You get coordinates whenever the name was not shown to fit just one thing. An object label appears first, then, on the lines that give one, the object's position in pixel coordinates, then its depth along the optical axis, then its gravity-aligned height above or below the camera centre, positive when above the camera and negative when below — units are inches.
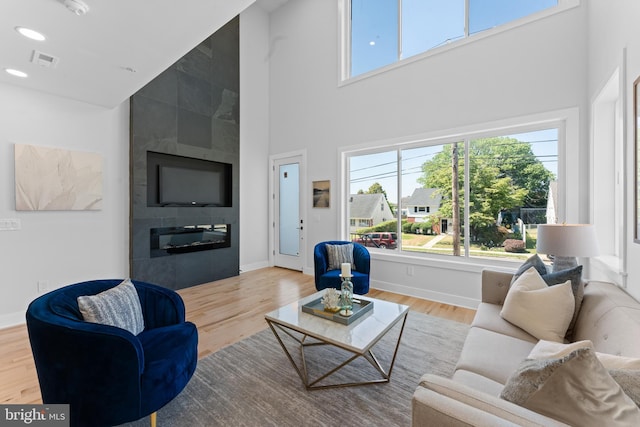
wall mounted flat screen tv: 160.6 +19.3
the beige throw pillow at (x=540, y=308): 69.3 -25.4
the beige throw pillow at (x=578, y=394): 32.4 -22.8
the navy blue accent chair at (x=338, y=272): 136.0 -31.3
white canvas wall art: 117.0 +14.8
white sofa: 34.1 -25.0
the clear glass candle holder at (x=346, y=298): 83.2 -26.7
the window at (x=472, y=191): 128.3 +11.0
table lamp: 84.0 -9.5
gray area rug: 64.9 -48.3
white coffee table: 68.9 -31.8
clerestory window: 137.9 +106.8
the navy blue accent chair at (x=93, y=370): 52.3 -30.8
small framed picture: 193.0 +12.7
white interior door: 216.8 -1.9
